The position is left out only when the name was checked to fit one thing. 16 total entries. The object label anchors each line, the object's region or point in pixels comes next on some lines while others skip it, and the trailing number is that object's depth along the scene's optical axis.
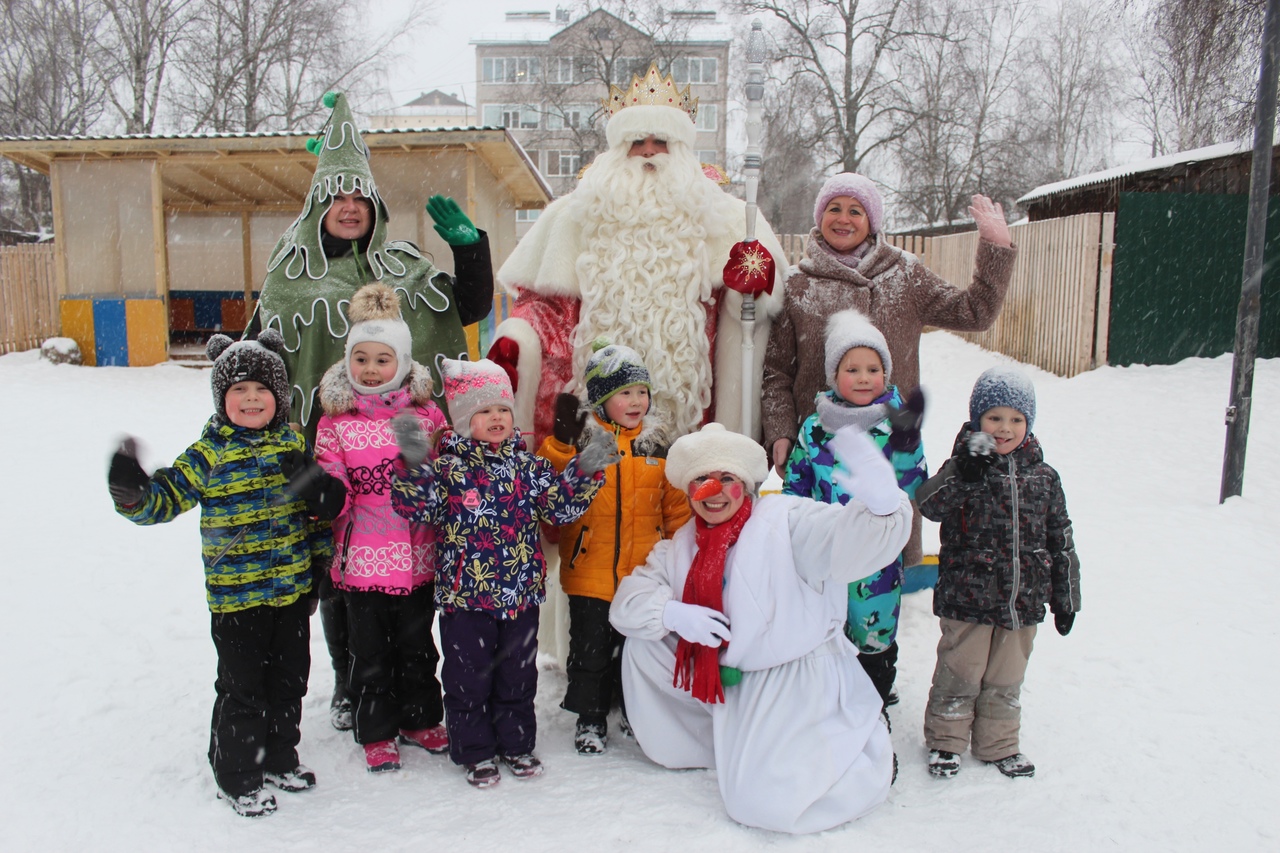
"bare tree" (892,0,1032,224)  23.45
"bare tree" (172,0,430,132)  21.56
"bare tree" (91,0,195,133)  20.61
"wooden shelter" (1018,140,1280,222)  9.80
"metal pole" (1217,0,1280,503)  5.54
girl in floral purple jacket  2.86
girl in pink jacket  2.90
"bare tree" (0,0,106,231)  21.00
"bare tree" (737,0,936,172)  22.66
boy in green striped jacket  2.68
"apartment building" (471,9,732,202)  24.39
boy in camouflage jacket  2.85
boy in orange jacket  3.10
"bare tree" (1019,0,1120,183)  27.61
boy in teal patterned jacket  3.01
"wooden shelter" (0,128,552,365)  11.80
